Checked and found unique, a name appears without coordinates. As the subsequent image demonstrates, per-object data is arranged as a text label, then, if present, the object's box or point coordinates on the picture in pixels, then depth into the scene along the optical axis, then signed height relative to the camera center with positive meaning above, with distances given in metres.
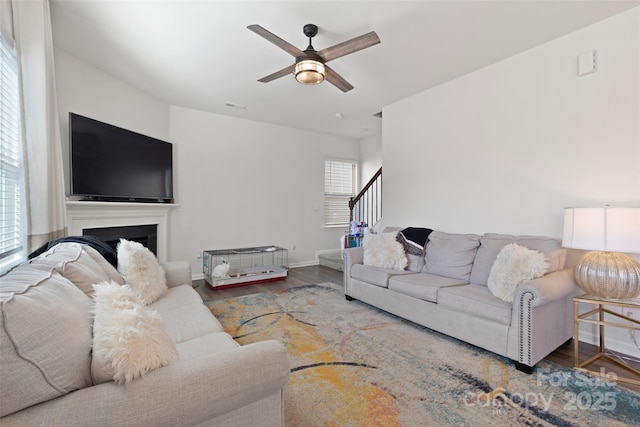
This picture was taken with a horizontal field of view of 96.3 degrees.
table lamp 1.91 -0.31
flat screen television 2.85 +0.50
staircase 5.51 -0.08
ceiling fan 2.10 +1.21
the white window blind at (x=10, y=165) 1.78 +0.28
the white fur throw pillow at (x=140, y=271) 2.07 -0.49
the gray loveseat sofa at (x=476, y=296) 2.03 -0.81
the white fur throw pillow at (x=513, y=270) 2.20 -0.53
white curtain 1.94 +0.68
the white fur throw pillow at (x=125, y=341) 0.89 -0.46
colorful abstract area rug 1.59 -1.18
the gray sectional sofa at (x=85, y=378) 0.75 -0.54
